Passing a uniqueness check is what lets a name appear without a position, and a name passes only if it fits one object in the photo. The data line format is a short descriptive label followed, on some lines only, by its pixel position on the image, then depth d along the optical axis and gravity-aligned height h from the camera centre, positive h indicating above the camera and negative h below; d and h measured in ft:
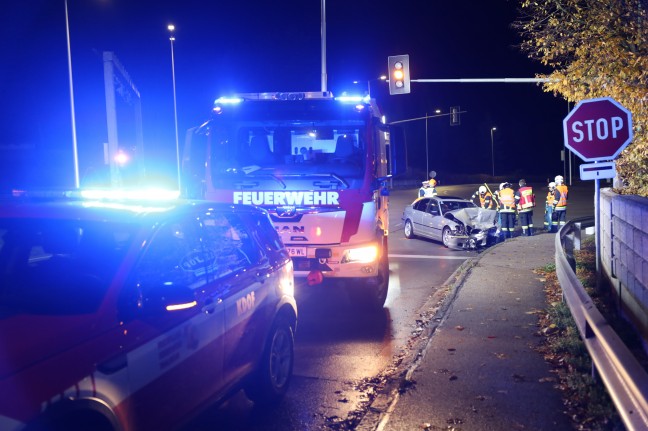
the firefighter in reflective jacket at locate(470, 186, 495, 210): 65.62 -2.68
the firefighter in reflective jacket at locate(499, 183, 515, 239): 57.62 -3.63
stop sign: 24.17 +1.67
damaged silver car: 51.72 -4.35
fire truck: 25.63 +0.46
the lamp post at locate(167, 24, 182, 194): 112.90 +22.75
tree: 27.70 +5.87
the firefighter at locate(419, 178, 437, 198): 70.59 -1.68
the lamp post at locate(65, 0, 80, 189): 68.54 +9.38
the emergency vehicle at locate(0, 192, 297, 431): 8.65 -2.25
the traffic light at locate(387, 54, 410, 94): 63.93 +11.19
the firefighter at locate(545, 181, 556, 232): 61.67 -3.59
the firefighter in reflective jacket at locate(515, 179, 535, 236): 58.75 -3.58
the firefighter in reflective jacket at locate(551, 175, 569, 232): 60.53 -3.24
